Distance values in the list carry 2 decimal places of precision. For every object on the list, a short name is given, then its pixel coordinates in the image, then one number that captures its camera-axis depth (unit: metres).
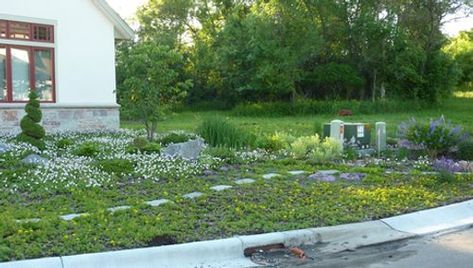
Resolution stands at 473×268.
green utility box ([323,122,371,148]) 13.01
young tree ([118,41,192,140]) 13.23
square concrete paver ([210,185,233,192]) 8.56
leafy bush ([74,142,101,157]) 11.51
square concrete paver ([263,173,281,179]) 9.74
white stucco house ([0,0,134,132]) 15.90
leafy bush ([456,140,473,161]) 11.50
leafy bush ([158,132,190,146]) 12.50
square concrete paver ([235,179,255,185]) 9.23
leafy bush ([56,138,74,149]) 13.00
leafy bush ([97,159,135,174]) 9.70
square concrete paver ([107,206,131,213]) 7.03
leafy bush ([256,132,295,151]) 13.34
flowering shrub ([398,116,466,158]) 11.28
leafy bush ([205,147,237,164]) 11.34
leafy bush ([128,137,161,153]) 11.70
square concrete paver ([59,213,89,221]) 6.61
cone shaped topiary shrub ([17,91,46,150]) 12.08
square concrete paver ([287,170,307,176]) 10.17
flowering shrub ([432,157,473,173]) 9.38
